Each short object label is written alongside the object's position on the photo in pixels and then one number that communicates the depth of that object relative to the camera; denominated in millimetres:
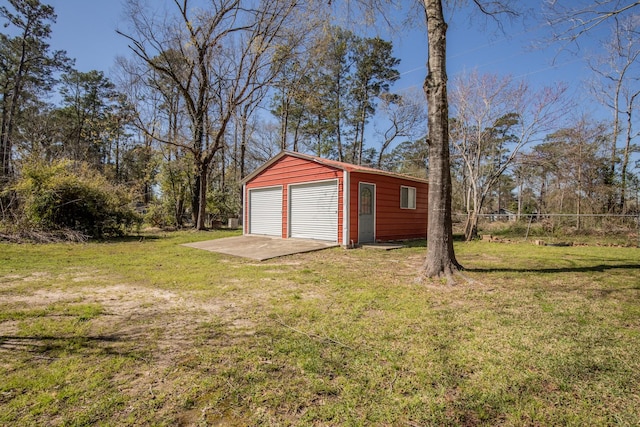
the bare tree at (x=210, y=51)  12734
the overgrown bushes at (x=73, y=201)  9430
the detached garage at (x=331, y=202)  9367
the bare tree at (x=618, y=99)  12781
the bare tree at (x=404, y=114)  21375
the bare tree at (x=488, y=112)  12484
